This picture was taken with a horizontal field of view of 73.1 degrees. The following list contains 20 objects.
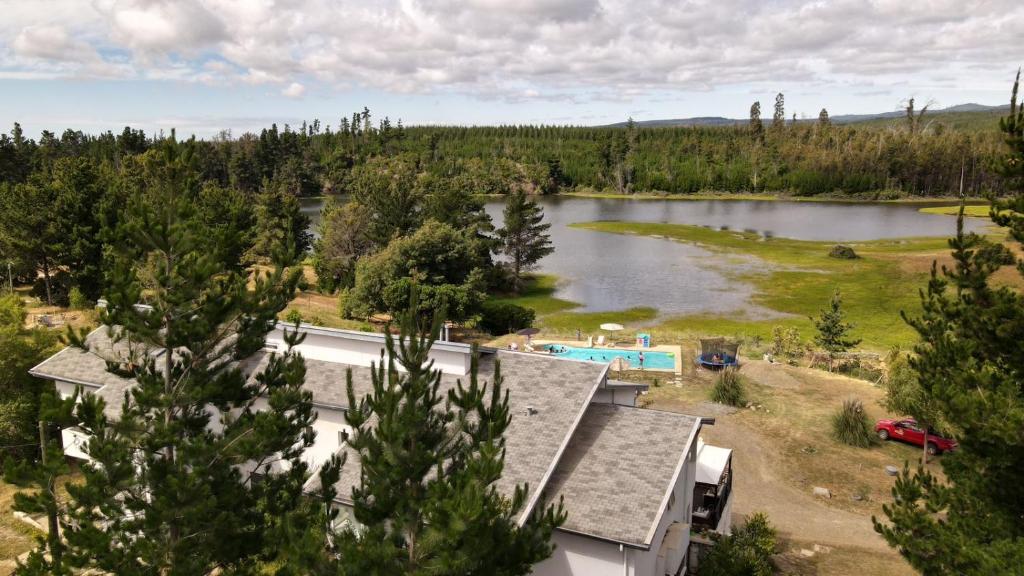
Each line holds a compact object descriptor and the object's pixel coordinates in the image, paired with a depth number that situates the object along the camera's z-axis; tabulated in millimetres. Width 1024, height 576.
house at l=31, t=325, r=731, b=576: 15953
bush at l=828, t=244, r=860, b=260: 83500
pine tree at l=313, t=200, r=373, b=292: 66250
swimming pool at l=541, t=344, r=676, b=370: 41250
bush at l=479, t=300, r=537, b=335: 52844
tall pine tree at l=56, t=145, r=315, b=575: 12195
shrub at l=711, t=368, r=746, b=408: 34625
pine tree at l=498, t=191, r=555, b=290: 71812
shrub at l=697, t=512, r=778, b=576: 18750
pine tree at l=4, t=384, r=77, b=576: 11594
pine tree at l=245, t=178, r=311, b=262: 71438
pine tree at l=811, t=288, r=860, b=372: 41656
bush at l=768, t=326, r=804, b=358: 45031
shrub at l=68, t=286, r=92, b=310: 45094
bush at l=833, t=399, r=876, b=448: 30062
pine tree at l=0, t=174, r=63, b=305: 45375
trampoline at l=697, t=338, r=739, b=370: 40062
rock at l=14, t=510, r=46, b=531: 23281
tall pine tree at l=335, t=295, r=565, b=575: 10359
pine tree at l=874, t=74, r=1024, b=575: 13016
